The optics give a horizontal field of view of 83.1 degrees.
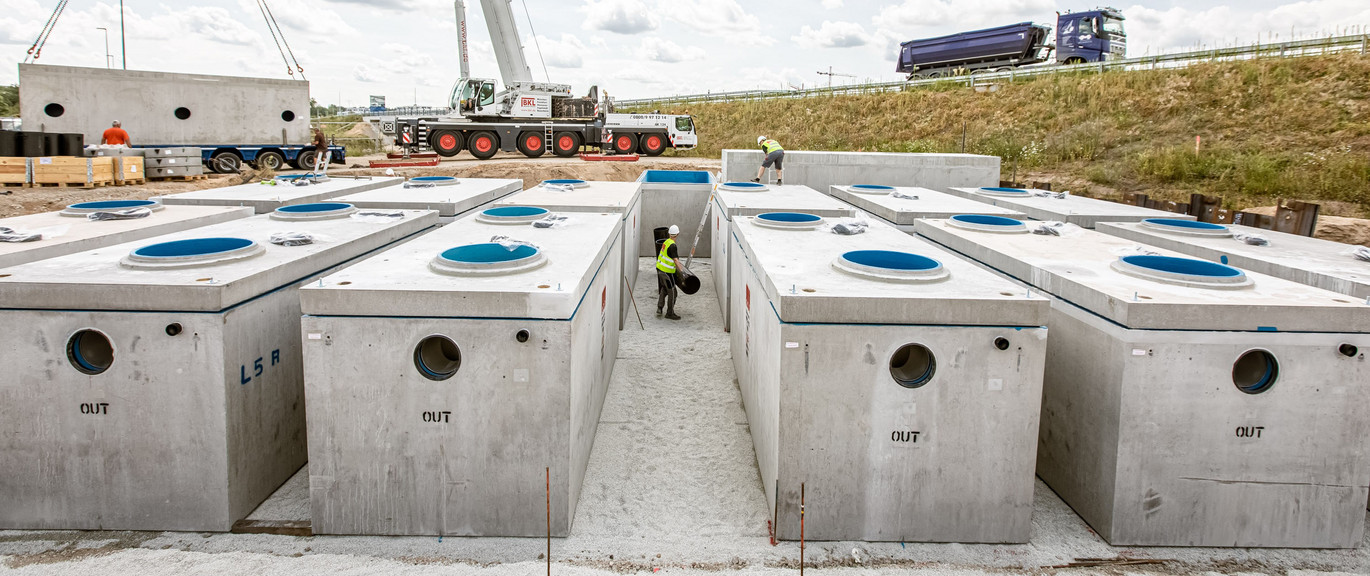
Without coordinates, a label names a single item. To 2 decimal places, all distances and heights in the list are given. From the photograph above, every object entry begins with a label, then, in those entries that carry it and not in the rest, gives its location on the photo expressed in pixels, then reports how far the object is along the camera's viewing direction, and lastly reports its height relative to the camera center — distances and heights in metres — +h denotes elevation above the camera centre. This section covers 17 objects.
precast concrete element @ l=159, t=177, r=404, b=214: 9.18 -0.17
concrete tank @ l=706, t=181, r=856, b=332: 9.66 -0.22
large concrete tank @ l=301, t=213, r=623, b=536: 4.53 -1.31
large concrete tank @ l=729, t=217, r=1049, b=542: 4.50 -1.29
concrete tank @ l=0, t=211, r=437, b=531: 4.51 -1.28
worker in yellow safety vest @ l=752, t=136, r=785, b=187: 16.11 +0.75
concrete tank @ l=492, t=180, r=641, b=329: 9.76 -0.21
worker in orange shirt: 19.34 +1.00
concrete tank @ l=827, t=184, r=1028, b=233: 9.12 -0.16
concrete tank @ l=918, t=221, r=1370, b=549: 4.43 -1.26
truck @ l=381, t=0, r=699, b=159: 27.16 +2.40
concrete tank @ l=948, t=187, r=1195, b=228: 8.82 -0.16
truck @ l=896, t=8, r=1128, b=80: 34.22 +6.80
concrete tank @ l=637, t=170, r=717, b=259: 14.89 -0.37
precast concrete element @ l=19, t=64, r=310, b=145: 20.11 +1.98
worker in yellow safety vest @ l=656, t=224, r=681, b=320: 10.41 -1.14
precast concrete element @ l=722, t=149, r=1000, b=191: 15.30 +0.43
